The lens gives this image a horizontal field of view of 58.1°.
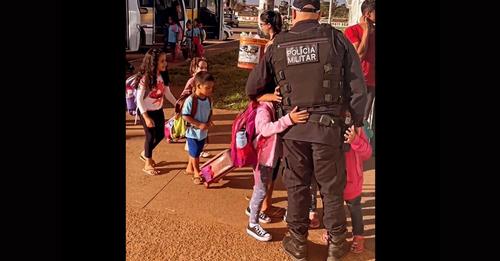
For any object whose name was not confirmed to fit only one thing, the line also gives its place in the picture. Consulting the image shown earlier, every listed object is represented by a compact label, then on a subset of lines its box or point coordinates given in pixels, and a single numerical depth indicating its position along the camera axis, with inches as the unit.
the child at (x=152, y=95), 209.6
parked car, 1358.3
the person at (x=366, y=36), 193.9
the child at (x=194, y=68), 212.5
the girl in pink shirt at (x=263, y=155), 154.6
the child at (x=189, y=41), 613.5
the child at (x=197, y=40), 593.0
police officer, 135.7
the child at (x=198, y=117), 199.3
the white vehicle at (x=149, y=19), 585.3
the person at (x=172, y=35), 602.2
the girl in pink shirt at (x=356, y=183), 151.8
